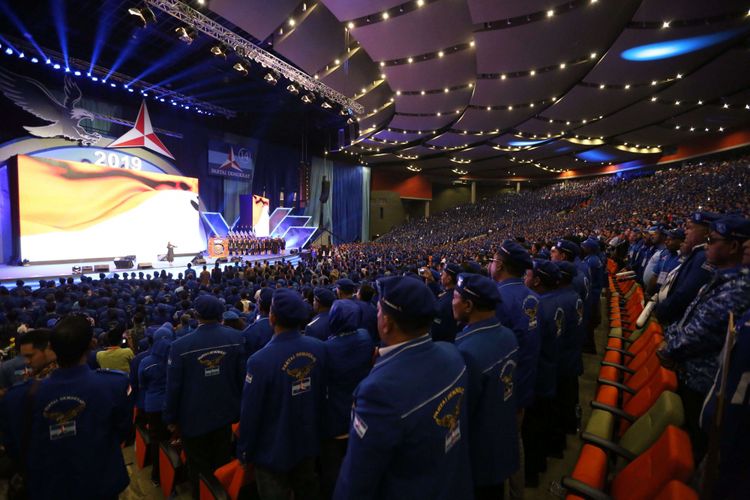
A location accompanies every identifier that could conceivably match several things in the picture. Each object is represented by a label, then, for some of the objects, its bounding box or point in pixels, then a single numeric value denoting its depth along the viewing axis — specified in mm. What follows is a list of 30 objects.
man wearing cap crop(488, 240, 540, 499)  2260
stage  10375
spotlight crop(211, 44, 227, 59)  9681
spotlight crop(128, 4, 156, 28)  8141
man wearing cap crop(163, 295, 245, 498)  2525
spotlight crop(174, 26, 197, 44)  8820
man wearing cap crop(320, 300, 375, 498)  2428
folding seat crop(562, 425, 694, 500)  1483
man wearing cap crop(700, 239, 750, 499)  1264
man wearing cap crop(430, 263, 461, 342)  3398
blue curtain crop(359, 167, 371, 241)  32531
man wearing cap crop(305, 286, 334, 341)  3068
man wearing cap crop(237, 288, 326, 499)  2029
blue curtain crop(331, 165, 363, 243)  30078
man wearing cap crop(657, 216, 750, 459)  1808
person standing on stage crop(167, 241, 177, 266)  15681
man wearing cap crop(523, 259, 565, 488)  2611
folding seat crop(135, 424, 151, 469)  3254
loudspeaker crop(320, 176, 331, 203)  26275
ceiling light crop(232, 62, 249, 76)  10577
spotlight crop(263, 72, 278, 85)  11562
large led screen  12398
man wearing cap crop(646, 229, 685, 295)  4445
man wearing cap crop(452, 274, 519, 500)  1680
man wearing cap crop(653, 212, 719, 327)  2719
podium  18328
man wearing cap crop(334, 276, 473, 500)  1104
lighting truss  8327
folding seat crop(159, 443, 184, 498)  2752
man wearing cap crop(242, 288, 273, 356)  2994
